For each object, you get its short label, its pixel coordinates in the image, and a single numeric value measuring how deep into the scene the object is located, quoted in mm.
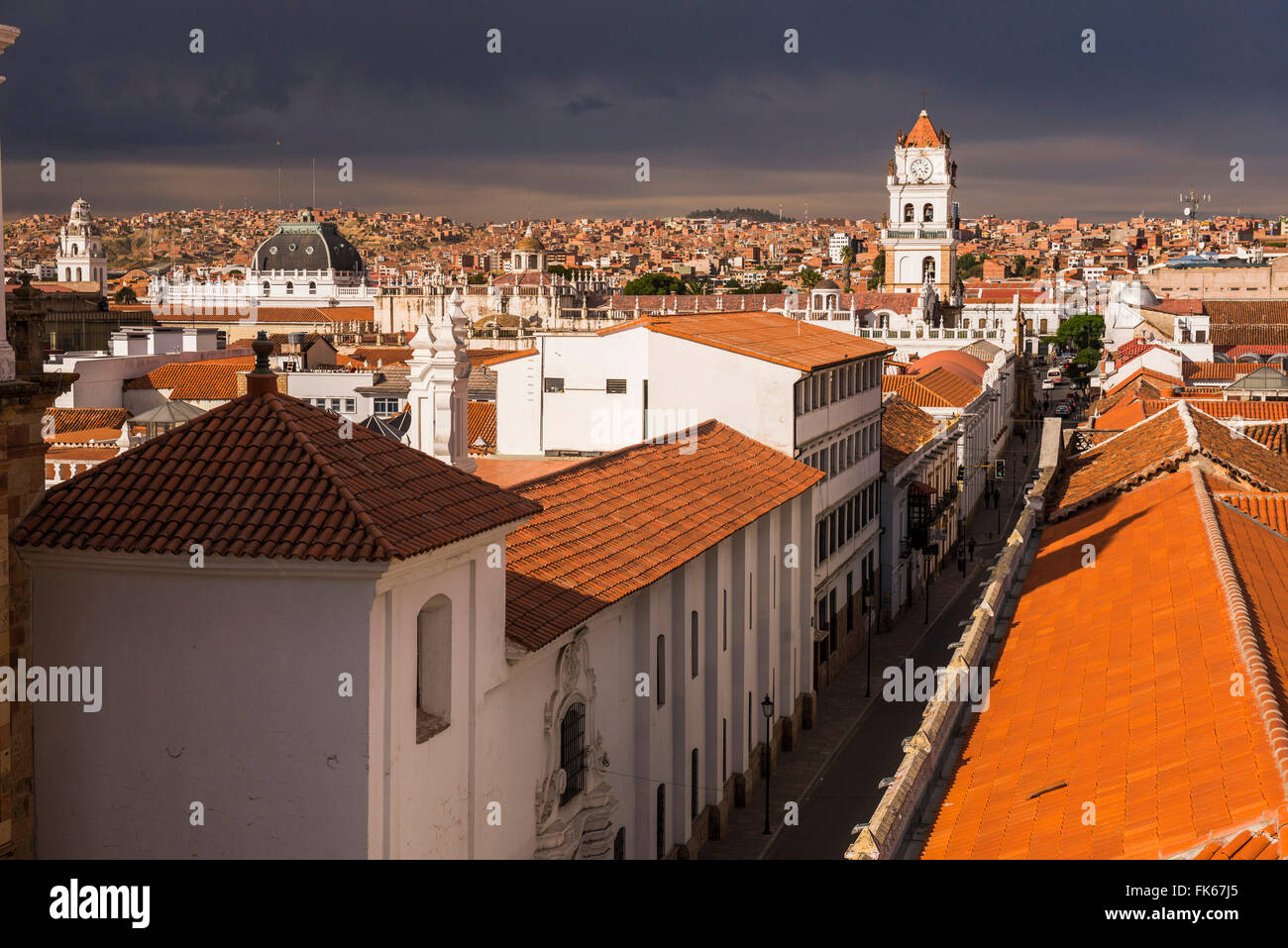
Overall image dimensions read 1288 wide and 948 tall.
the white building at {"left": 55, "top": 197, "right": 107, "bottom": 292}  176375
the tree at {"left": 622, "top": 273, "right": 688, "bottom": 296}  196750
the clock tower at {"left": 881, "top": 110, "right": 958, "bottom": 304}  131000
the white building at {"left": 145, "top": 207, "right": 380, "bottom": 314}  182625
